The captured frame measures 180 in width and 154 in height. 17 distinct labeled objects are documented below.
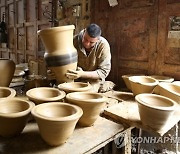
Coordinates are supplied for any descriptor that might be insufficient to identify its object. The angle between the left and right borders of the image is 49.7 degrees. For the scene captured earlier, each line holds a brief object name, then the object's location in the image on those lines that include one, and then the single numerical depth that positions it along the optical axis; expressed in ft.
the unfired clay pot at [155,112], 4.76
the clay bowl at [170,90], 6.10
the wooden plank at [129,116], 5.18
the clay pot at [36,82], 7.79
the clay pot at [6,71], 6.88
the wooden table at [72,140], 4.06
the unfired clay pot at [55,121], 3.83
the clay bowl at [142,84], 6.73
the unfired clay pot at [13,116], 4.07
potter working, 7.90
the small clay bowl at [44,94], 4.96
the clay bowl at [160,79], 7.06
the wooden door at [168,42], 7.79
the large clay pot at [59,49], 5.99
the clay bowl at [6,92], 5.44
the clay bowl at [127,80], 8.25
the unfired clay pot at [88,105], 4.72
